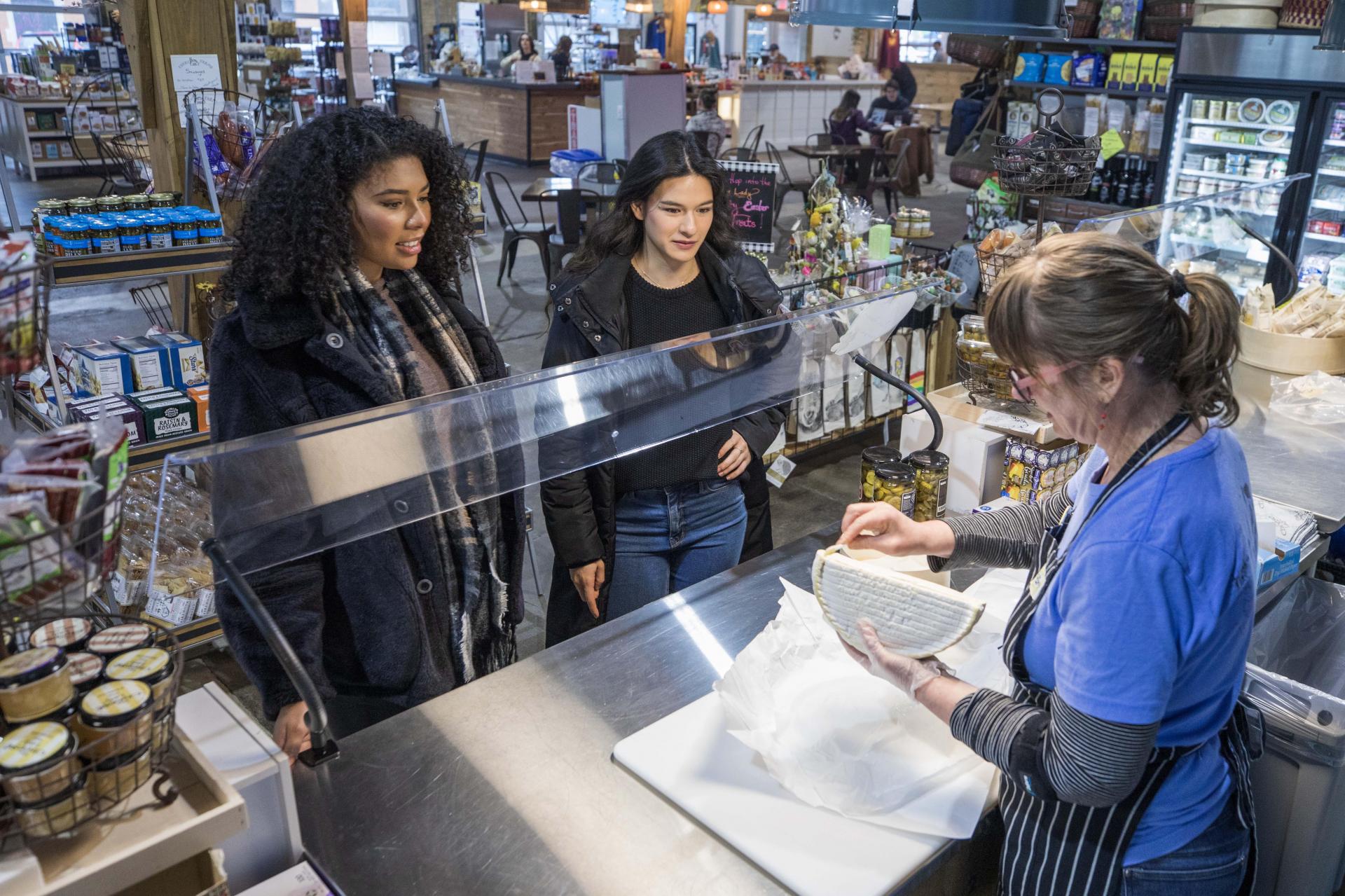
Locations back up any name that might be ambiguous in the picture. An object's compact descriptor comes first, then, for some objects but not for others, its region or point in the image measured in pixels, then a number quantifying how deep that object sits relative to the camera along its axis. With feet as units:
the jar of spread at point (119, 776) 3.16
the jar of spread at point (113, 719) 3.11
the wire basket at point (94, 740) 3.02
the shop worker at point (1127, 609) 3.55
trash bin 5.43
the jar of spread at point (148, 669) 3.29
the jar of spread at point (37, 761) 2.96
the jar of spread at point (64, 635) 3.43
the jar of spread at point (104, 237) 10.18
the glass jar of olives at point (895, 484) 7.13
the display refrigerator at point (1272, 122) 19.04
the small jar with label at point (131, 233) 10.37
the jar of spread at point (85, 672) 3.25
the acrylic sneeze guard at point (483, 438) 4.21
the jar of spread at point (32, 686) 3.07
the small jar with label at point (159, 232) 10.66
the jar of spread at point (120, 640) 3.42
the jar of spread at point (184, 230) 10.83
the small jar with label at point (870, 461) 7.27
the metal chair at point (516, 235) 24.72
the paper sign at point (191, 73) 13.62
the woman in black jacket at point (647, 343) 7.70
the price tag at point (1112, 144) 12.58
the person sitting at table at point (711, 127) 30.04
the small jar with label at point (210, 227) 11.02
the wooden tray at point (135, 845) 3.07
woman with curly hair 5.47
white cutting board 4.36
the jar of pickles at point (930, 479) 7.35
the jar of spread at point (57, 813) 3.02
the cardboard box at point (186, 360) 11.36
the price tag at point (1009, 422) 7.80
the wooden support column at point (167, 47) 13.44
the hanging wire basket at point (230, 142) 13.08
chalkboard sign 14.64
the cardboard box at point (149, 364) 11.14
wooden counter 48.26
